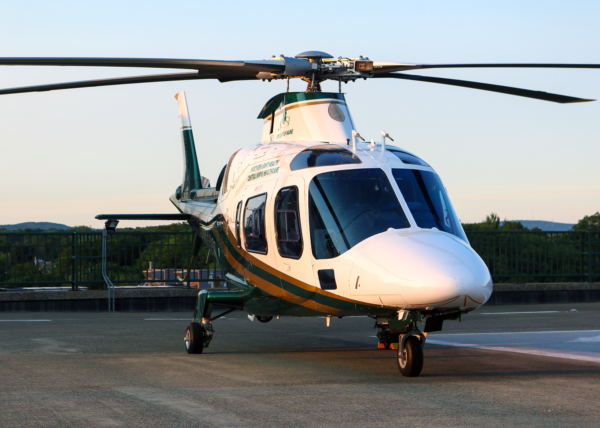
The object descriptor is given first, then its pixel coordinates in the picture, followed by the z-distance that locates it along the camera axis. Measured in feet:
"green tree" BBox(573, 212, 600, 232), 183.51
